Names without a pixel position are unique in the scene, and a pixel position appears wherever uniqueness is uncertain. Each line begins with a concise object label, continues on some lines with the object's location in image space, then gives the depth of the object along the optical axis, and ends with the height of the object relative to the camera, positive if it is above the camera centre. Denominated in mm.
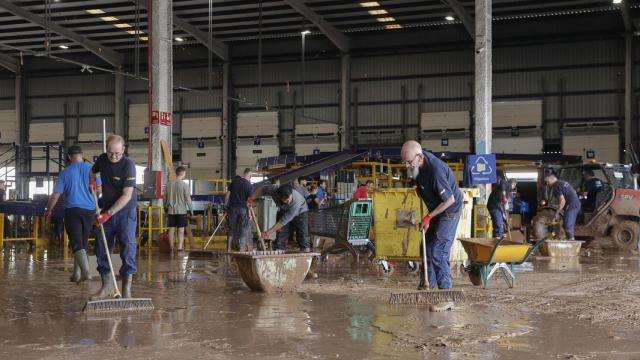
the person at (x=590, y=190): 17942 +186
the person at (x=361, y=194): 12971 +54
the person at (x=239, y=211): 13445 -250
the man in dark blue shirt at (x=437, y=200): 7930 -27
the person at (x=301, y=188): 17500 +202
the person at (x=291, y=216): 10586 -273
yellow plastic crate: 10961 -381
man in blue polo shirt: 9359 -50
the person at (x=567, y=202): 15570 -82
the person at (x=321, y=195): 19886 +52
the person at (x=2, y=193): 20925 +58
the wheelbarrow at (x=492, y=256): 9102 -696
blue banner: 17125 +653
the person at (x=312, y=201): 19453 -103
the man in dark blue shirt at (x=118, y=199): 7801 -50
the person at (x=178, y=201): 16094 -97
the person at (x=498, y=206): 15570 -168
